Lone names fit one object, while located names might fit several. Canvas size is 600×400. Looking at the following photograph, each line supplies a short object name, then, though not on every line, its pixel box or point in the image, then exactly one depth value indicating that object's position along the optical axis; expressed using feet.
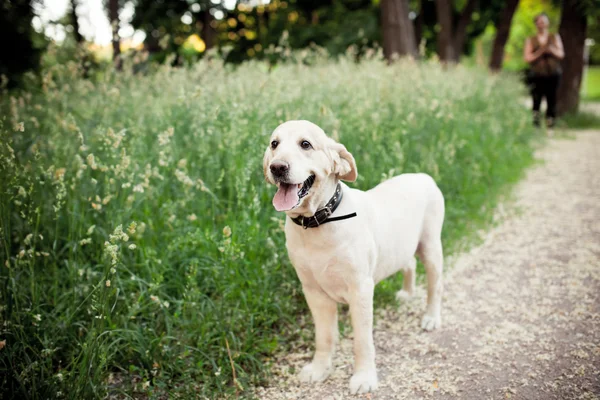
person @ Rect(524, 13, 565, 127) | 34.80
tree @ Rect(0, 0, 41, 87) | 30.83
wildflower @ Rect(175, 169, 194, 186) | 10.85
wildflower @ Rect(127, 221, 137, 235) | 8.25
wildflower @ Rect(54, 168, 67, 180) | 9.47
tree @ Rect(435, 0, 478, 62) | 48.24
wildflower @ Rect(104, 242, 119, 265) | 7.81
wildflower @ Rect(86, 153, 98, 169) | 9.58
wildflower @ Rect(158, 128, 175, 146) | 11.02
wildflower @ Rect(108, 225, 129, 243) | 7.77
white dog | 8.91
